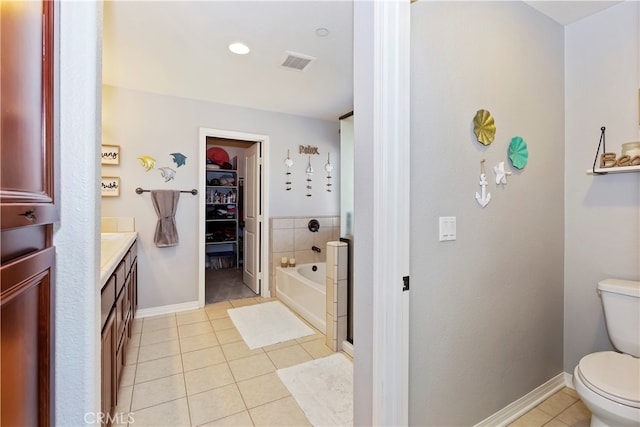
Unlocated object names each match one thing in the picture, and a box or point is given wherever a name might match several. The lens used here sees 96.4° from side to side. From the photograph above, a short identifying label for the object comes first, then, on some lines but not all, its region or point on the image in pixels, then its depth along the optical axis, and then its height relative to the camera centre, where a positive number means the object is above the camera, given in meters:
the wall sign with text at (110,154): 2.93 +0.59
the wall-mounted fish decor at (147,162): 3.10 +0.54
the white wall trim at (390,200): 1.08 +0.05
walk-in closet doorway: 3.57 -0.09
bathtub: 2.87 -0.90
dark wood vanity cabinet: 1.27 -0.64
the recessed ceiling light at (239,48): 2.18 +1.27
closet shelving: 5.21 -0.08
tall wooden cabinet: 0.44 +0.00
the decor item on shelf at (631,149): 1.59 +0.36
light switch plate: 1.31 -0.08
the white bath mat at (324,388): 1.69 -1.20
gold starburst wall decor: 1.41 +0.43
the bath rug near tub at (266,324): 2.64 -1.16
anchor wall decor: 1.44 +0.10
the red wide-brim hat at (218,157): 4.95 +0.96
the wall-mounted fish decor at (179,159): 3.25 +0.60
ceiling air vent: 2.34 +1.28
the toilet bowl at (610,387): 1.21 -0.79
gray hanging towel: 3.14 -0.06
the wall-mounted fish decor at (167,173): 3.19 +0.43
